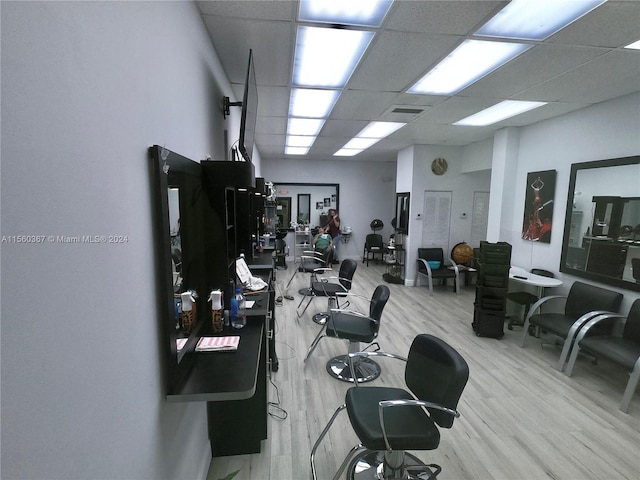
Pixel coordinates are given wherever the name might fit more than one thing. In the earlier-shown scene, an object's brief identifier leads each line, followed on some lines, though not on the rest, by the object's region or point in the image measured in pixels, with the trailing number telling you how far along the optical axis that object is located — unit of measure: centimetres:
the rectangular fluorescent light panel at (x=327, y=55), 209
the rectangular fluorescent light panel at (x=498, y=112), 357
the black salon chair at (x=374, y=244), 824
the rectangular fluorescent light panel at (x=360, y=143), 553
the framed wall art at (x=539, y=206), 408
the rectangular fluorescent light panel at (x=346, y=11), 176
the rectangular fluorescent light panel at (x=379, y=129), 442
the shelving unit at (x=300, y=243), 848
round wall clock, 618
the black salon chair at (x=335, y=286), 391
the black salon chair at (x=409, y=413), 151
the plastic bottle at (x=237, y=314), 192
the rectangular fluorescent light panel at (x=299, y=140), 544
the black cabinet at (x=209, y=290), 117
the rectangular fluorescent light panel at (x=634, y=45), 219
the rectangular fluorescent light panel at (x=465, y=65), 224
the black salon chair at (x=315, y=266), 481
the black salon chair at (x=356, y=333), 272
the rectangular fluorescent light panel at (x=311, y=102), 318
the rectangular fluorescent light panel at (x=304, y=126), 431
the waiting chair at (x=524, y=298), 399
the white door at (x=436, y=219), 627
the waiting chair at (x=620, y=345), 247
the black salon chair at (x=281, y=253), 627
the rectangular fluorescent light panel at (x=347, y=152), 660
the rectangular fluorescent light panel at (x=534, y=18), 176
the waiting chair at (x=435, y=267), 584
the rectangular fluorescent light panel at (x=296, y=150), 658
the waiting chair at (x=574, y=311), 308
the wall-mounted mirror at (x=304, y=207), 852
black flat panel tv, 191
